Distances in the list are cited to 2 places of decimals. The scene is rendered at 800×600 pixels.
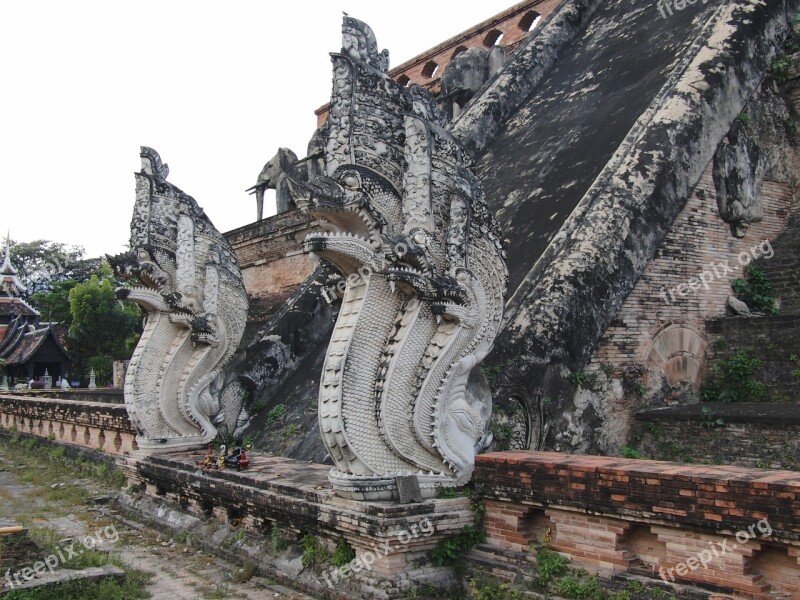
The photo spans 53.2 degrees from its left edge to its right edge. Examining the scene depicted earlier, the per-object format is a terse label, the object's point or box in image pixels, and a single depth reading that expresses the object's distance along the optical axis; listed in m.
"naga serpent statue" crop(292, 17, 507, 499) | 4.65
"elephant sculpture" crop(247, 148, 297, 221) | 16.86
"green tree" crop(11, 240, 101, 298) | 47.97
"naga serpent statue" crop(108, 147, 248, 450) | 7.79
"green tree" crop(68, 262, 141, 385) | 28.98
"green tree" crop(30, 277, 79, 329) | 34.00
